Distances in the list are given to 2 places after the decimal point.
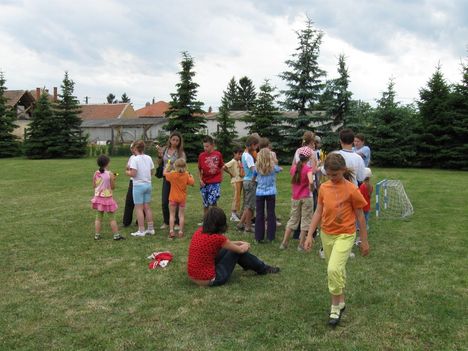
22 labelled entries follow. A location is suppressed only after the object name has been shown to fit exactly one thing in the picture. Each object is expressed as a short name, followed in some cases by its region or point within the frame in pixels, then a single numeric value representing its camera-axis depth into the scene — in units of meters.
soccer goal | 10.49
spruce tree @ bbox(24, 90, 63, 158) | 33.81
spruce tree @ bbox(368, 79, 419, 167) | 26.38
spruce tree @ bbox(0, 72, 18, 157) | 35.31
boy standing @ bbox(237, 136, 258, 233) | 8.47
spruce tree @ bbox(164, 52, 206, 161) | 30.14
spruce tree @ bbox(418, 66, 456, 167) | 26.44
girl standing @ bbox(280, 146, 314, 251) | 7.33
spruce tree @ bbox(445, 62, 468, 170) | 25.75
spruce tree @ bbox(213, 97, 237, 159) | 30.42
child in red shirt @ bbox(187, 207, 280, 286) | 5.56
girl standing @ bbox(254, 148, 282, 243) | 7.69
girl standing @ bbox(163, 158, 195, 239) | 8.25
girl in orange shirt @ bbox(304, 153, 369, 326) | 4.51
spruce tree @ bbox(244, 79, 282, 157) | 28.98
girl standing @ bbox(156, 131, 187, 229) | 8.54
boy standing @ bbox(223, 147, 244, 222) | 9.70
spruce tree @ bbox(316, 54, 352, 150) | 26.75
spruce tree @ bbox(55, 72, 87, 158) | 34.09
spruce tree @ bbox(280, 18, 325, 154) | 27.27
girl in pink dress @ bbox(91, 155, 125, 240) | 7.97
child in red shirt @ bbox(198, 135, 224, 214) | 8.60
